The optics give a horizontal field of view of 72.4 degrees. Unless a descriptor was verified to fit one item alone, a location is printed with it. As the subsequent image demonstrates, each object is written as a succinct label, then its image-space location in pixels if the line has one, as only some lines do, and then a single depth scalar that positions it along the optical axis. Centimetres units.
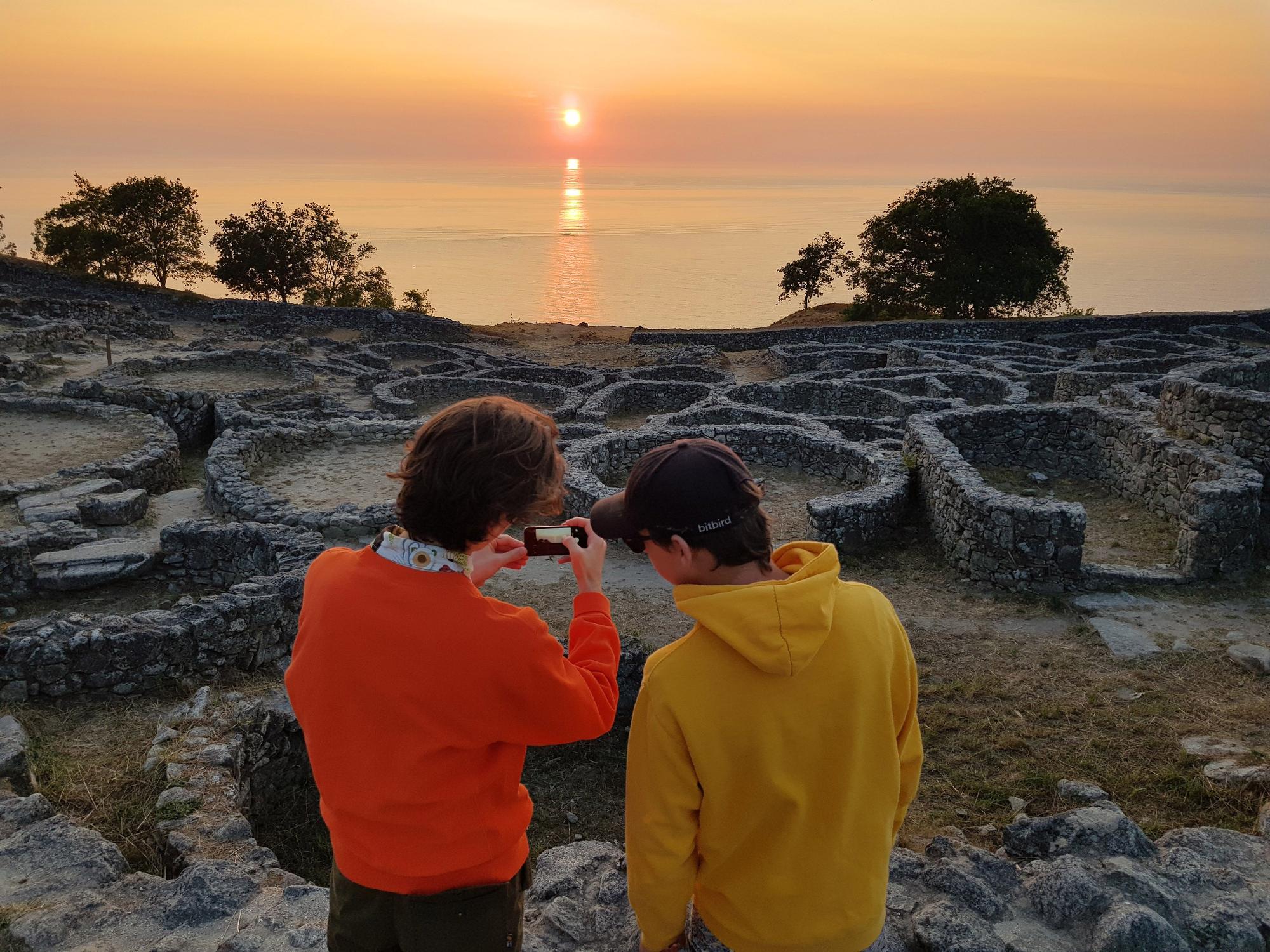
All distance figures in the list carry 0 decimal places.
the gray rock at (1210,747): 607
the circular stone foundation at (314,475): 1080
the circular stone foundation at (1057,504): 952
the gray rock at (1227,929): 357
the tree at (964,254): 4162
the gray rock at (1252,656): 750
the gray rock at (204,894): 387
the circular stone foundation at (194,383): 1841
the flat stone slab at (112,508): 1139
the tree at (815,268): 4866
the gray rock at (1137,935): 338
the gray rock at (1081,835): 432
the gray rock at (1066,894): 365
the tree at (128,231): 4269
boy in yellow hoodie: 221
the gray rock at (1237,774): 543
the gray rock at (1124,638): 812
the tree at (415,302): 5303
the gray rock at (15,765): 506
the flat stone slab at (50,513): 1097
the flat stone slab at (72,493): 1158
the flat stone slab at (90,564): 895
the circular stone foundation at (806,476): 1090
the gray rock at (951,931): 341
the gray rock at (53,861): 404
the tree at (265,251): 4422
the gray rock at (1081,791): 562
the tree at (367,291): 4984
